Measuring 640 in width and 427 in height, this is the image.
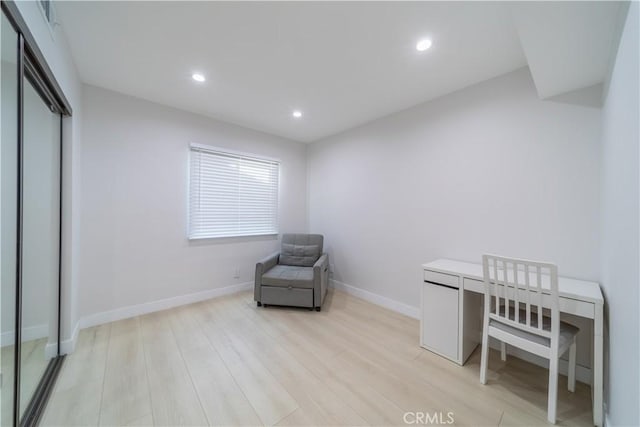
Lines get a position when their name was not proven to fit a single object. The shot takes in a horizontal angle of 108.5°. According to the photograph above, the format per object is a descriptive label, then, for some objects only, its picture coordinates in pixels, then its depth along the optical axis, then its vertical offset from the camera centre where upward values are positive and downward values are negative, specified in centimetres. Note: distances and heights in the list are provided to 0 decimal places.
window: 315 +24
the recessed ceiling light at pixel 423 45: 175 +131
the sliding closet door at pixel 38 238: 138 -22
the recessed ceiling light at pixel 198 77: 224 +131
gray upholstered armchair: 286 -92
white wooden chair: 144 -75
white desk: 138 -56
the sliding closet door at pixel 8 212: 111 -3
